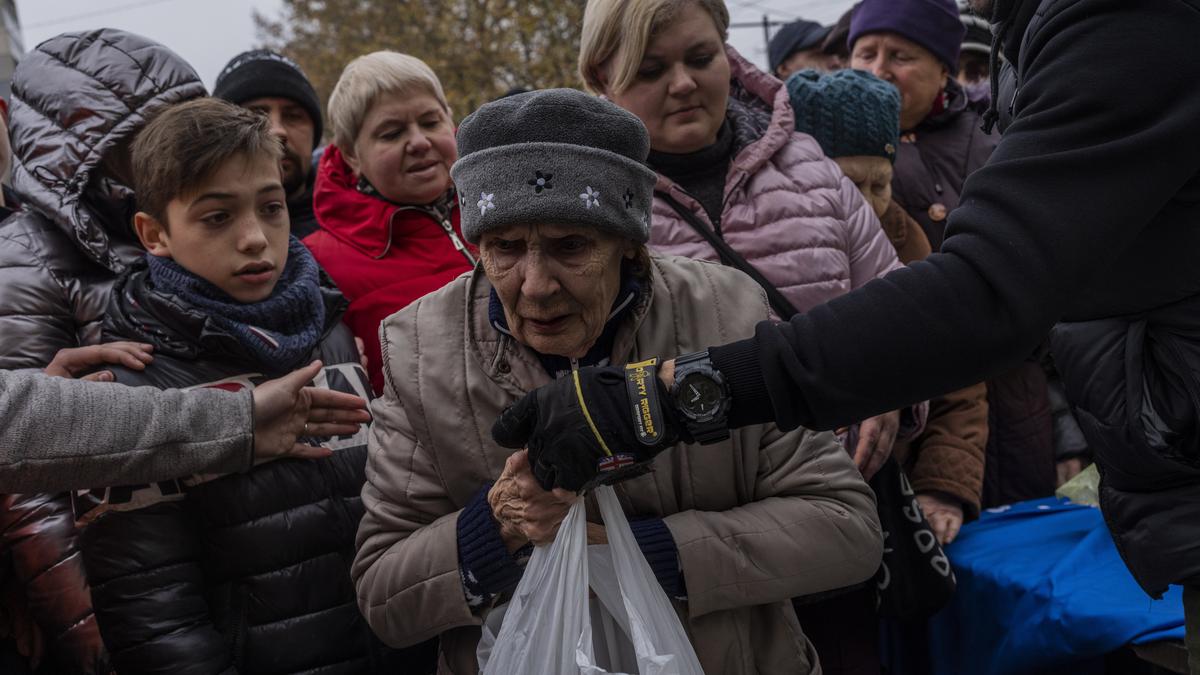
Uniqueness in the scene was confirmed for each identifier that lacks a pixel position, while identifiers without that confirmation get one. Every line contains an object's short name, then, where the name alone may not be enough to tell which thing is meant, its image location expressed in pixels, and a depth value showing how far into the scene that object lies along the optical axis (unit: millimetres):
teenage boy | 1988
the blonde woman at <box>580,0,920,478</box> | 2525
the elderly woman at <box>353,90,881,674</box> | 1751
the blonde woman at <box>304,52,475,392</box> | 2850
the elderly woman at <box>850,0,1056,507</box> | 3158
